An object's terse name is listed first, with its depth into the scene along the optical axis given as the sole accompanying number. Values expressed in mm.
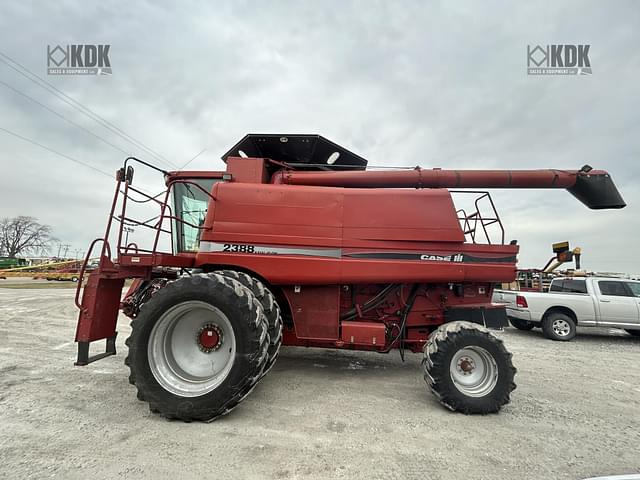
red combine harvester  3174
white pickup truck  8234
